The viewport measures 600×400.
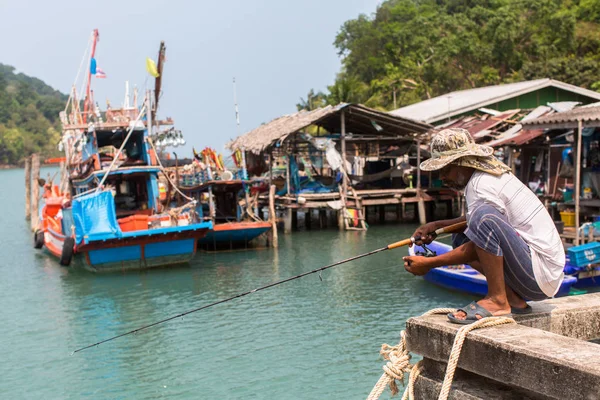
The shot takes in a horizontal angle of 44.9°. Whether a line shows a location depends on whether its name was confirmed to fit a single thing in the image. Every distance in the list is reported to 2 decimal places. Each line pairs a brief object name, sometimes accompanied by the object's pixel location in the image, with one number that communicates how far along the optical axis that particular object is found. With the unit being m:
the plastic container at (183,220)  19.30
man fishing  3.65
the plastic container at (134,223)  19.28
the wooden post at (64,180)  24.91
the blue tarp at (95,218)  17.45
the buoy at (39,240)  24.70
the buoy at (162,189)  29.41
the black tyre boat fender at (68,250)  19.67
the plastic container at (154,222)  19.00
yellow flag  21.98
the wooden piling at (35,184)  29.67
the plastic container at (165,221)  19.00
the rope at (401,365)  3.54
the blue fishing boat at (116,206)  17.77
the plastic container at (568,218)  15.87
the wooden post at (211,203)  22.60
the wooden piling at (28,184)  34.66
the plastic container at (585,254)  11.92
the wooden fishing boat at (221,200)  21.09
